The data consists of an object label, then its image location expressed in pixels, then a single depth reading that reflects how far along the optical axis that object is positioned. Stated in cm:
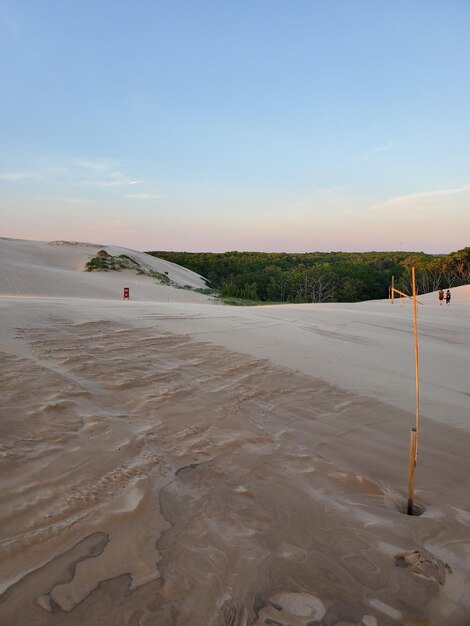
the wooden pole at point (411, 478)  252
